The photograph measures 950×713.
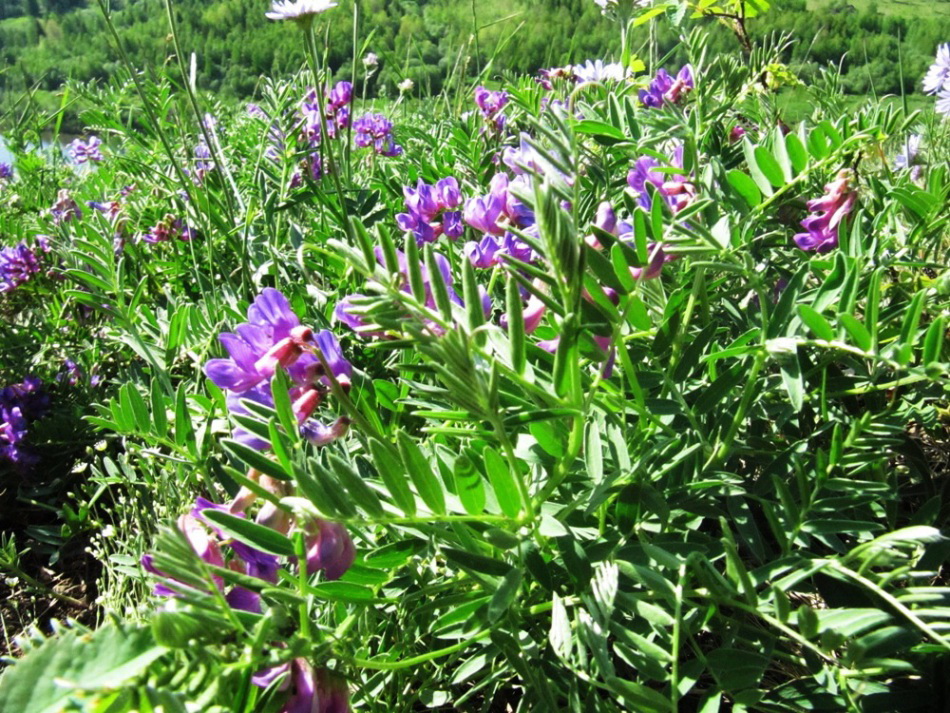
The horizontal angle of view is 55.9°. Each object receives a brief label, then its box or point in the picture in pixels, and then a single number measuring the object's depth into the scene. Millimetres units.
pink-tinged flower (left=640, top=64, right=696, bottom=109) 488
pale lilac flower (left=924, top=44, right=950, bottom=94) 643
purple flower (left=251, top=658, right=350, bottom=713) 205
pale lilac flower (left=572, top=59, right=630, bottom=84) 610
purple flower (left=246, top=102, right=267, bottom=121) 1122
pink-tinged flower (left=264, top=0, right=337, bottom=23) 374
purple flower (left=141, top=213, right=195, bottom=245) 620
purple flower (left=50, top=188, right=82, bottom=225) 727
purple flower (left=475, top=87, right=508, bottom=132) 638
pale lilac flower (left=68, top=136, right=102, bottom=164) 1161
